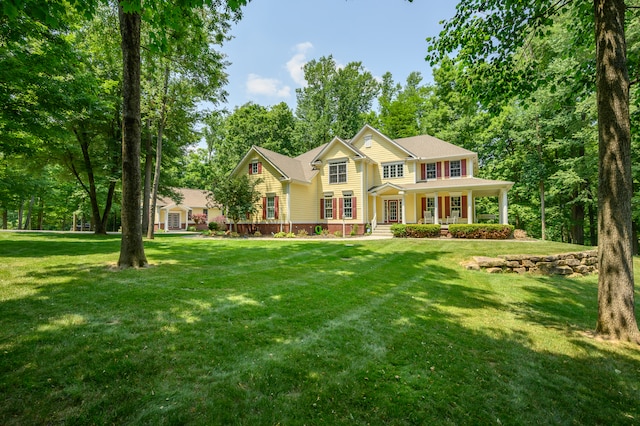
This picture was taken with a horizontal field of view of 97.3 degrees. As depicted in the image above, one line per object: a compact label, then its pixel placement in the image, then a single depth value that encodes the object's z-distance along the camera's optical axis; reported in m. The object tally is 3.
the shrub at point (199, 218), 35.48
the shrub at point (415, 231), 17.48
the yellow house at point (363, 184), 21.02
